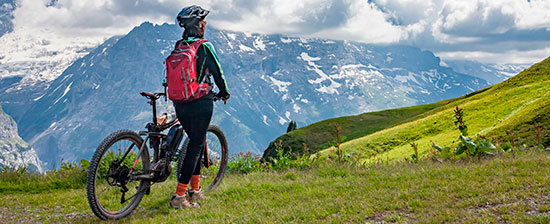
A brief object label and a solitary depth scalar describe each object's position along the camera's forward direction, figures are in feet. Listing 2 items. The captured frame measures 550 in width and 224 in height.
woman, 24.89
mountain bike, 23.81
